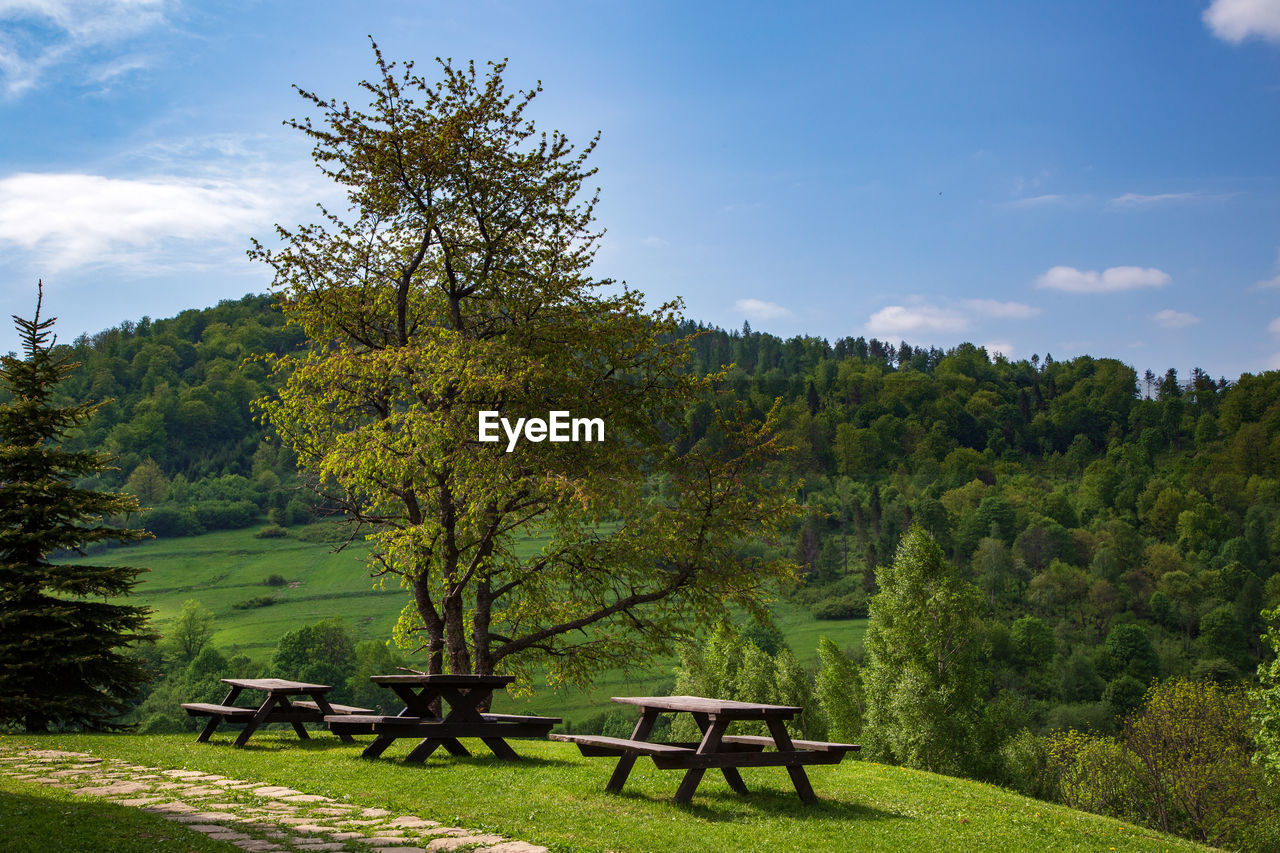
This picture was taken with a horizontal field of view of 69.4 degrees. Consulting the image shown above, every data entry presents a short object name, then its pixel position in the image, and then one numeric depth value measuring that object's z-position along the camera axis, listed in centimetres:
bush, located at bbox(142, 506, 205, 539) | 13375
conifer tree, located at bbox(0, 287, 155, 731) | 1919
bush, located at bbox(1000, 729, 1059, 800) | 5344
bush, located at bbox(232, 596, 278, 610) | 11562
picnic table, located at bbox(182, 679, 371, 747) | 1491
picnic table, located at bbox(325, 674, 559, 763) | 1234
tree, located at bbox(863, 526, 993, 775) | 4462
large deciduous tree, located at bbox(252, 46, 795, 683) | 1792
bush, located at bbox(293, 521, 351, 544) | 13851
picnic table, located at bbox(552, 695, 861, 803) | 970
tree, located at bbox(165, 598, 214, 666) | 9281
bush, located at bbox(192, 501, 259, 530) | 14062
